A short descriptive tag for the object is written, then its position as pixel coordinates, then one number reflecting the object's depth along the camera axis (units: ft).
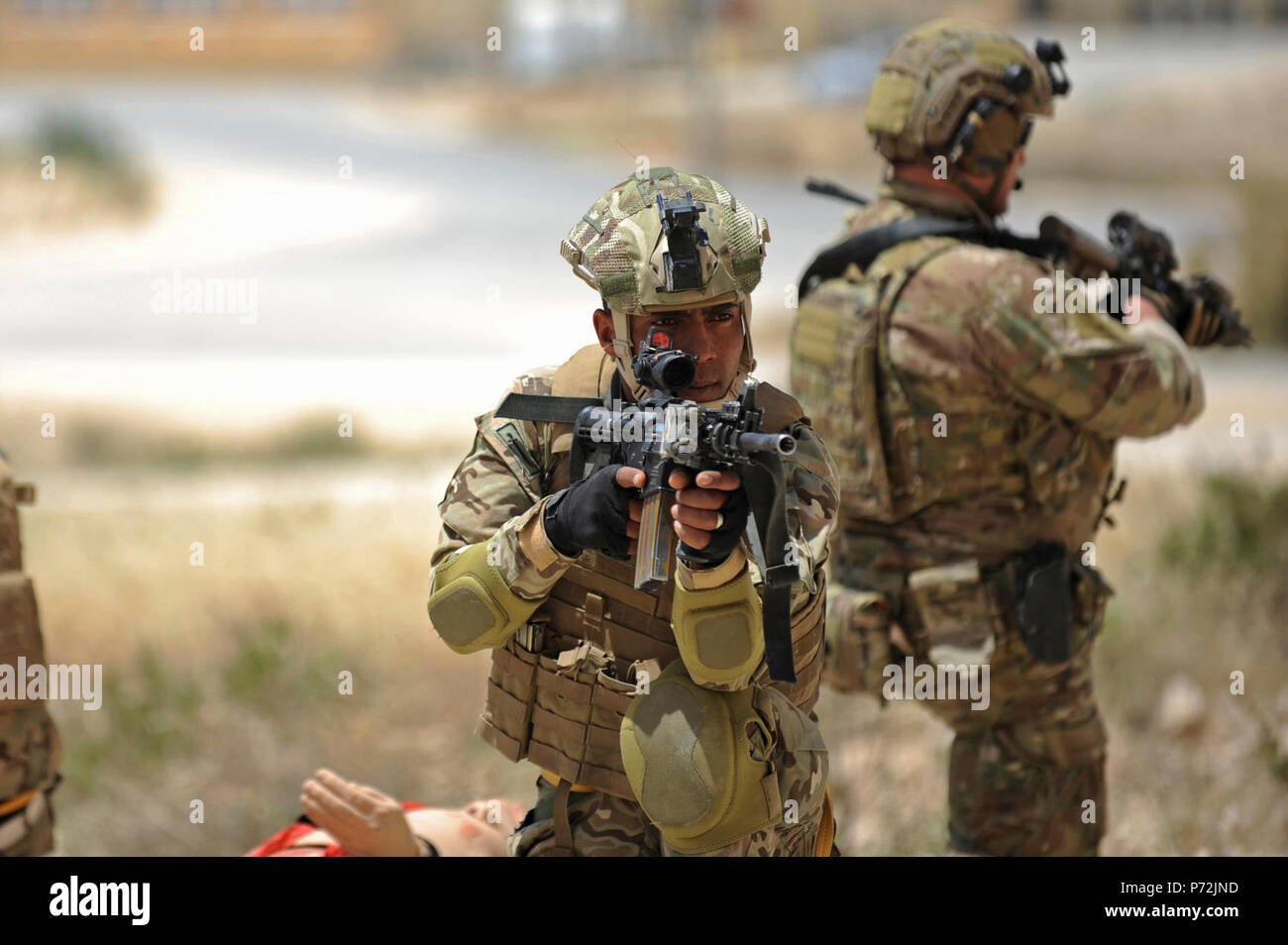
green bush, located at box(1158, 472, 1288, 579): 26.58
